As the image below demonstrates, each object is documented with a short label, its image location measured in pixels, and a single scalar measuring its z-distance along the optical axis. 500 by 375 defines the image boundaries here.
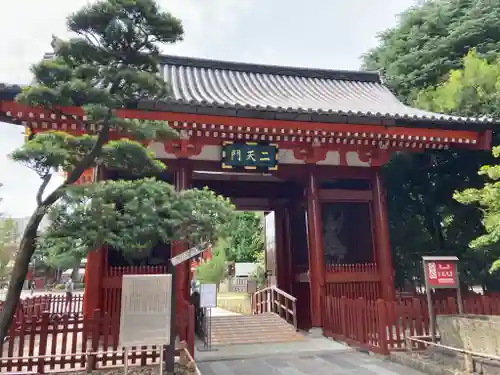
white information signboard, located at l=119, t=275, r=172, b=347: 5.18
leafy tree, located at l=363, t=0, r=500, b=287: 10.96
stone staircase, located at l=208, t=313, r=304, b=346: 9.18
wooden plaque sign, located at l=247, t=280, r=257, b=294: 20.88
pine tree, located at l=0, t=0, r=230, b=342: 5.02
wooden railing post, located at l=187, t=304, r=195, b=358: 6.82
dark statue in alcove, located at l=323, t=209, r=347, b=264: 11.17
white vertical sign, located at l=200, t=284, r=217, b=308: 8.70
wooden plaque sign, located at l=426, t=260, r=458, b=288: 7.18
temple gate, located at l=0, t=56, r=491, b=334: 8.55
